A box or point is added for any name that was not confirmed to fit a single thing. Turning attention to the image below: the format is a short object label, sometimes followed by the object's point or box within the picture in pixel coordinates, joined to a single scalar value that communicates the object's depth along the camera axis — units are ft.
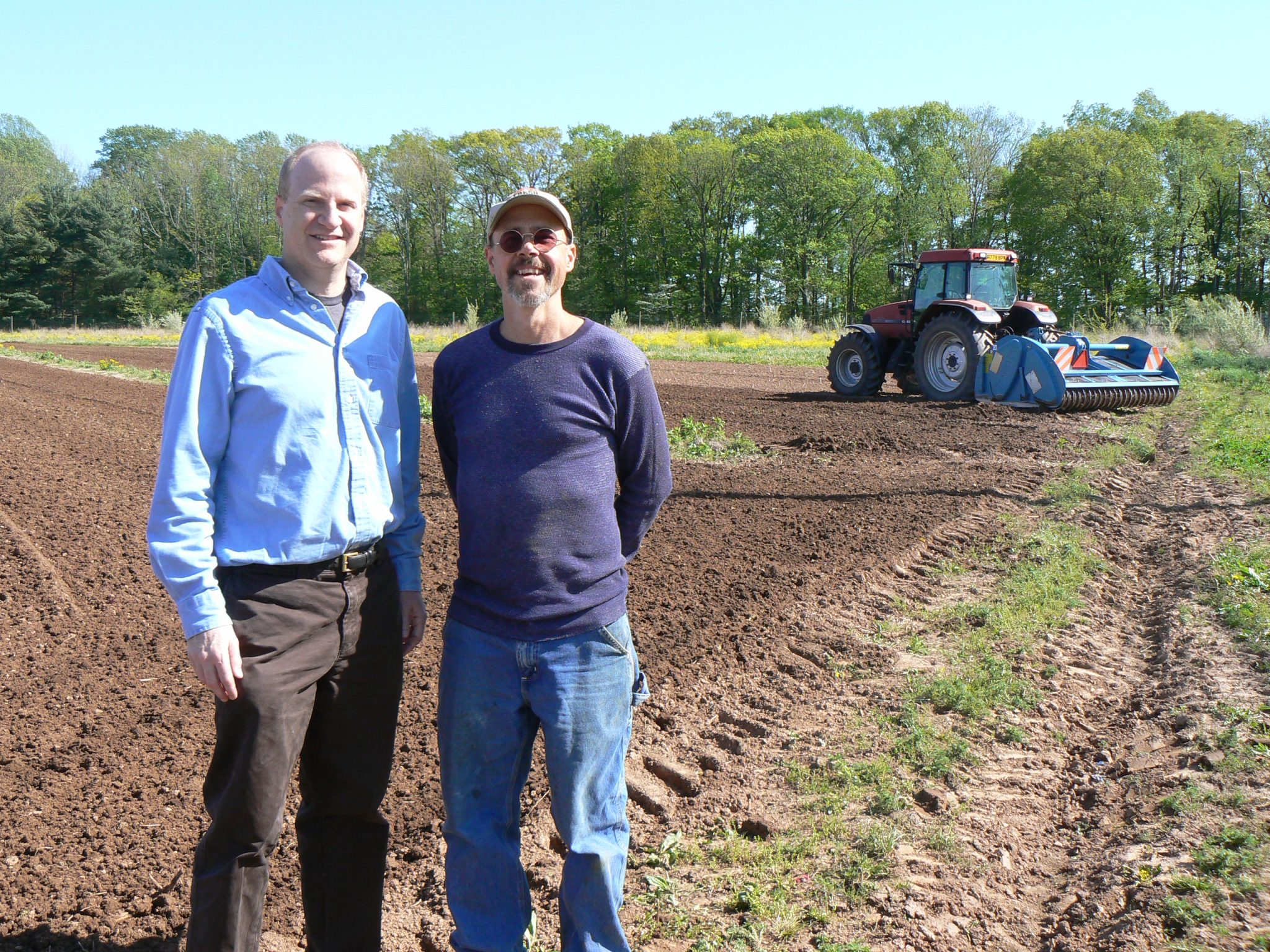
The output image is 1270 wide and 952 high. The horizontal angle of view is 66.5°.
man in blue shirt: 6.79
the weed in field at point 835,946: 8.95
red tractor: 47.34
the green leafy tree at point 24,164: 195.21
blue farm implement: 44.16
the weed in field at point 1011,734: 13.34
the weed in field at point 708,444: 34.12
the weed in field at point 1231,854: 10.01
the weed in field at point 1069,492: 26.58
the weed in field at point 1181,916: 9.27
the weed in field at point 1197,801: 11.29
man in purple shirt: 7.45
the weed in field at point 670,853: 10.56
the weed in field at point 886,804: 11.33
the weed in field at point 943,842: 10.65
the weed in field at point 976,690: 14.07
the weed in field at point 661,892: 9.81
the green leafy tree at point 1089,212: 141.08
